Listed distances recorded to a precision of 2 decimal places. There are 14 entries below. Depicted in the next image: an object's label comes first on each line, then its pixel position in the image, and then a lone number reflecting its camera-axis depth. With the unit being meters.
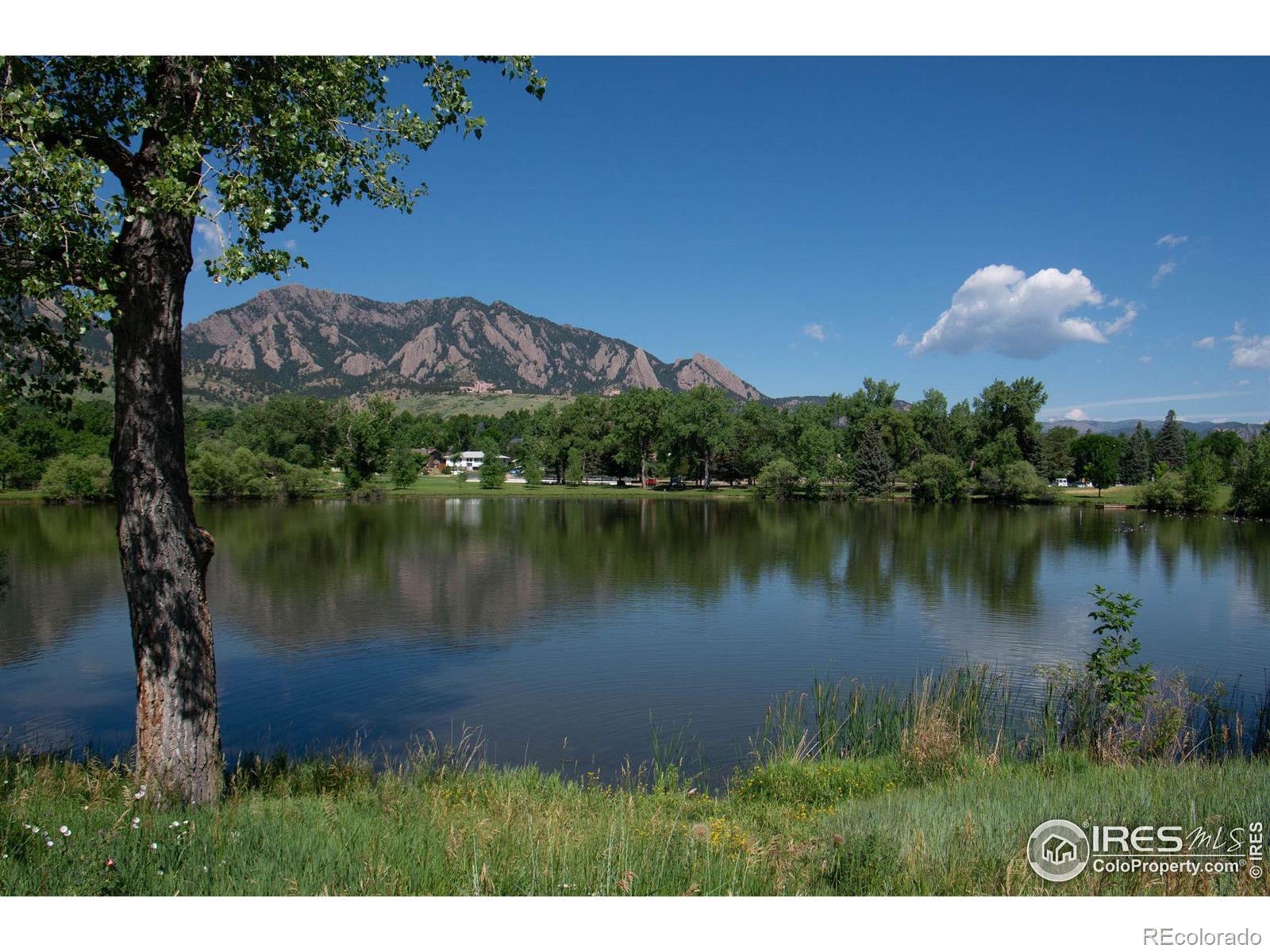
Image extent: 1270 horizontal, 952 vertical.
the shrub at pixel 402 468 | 88.62
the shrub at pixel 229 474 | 71.12
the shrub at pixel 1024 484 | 85.75
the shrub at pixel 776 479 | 89.12
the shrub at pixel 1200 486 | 72.62
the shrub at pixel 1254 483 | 66.25
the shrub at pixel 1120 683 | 9.93
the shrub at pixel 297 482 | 77.69
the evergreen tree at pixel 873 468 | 90.88
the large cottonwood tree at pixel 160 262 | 6.18
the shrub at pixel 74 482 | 64.94
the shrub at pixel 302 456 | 88.62
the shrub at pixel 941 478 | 87.50
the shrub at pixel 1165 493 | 74.75
